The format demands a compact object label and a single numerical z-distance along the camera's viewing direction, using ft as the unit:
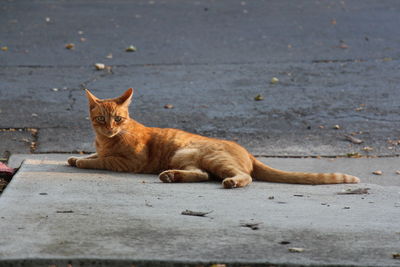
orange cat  36.24
